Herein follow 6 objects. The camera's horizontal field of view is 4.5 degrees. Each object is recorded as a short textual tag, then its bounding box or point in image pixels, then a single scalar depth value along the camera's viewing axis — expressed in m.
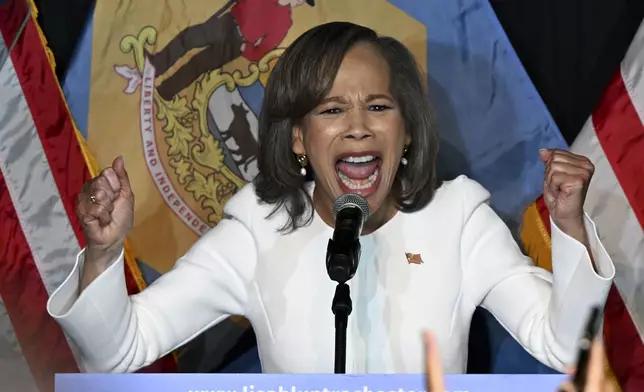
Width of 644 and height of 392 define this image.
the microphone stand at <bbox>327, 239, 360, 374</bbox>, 10.40
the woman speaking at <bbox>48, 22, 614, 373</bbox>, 10.78
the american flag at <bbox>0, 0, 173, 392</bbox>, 11.16
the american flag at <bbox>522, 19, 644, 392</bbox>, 11.04
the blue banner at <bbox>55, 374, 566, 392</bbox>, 10.38
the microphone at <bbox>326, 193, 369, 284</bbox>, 10.40
